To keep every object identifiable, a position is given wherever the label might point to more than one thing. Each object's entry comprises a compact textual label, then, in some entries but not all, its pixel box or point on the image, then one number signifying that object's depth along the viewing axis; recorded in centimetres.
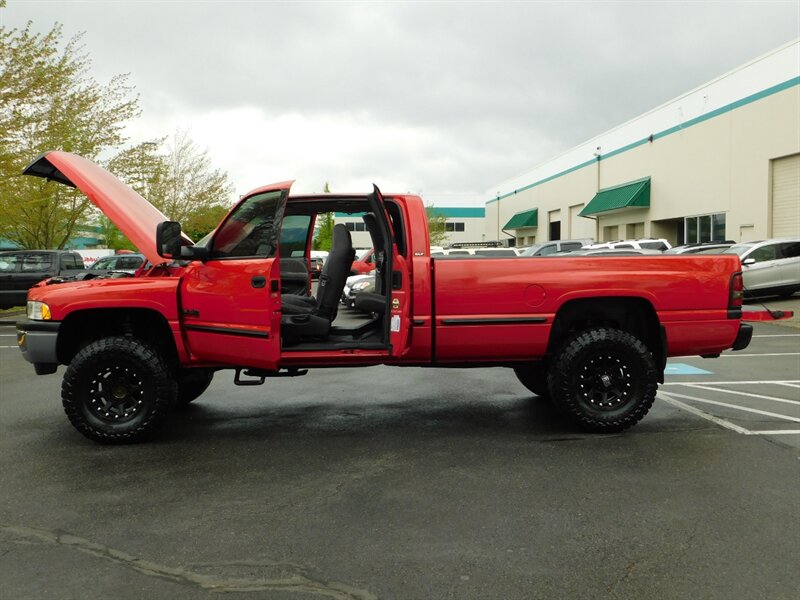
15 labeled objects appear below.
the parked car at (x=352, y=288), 1588
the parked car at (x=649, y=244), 2327
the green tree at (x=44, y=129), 1781
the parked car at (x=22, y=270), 1708
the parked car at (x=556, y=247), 2703
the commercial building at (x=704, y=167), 2308
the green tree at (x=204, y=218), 3647
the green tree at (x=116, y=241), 5562
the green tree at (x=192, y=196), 3569
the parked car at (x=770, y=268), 1794
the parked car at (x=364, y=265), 2164
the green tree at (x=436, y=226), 6006
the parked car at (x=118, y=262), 2098
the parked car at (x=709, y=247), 1905
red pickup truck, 525
